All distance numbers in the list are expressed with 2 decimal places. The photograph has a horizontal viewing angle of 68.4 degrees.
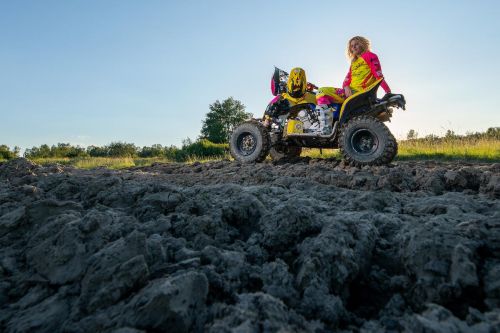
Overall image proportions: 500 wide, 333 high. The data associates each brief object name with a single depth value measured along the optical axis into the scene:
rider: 5.74
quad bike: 5.53
